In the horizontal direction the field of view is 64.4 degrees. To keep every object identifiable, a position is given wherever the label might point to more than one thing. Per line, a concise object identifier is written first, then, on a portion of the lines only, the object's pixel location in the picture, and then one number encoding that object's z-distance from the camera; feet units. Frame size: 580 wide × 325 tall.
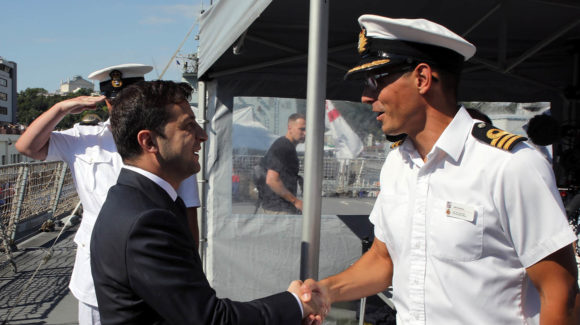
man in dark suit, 4.30
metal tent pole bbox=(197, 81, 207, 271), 15.38
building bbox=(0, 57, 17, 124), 240.94
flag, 16.24
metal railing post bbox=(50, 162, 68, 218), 24.70
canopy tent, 11.75
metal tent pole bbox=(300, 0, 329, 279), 5.81
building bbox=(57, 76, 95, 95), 518.95
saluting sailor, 8.09
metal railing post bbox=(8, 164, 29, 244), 20.58
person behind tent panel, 15.57
